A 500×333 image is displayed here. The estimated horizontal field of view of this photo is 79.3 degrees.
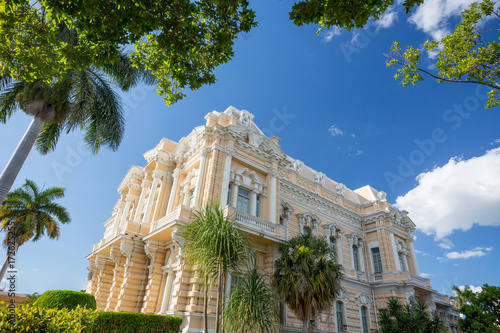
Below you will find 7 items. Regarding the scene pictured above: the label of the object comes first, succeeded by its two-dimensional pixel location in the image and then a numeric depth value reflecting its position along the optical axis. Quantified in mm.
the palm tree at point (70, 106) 11997
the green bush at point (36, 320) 4449
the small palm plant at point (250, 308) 10344
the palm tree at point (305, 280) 12859
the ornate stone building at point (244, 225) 14953
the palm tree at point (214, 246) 10492
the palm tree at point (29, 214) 21219
